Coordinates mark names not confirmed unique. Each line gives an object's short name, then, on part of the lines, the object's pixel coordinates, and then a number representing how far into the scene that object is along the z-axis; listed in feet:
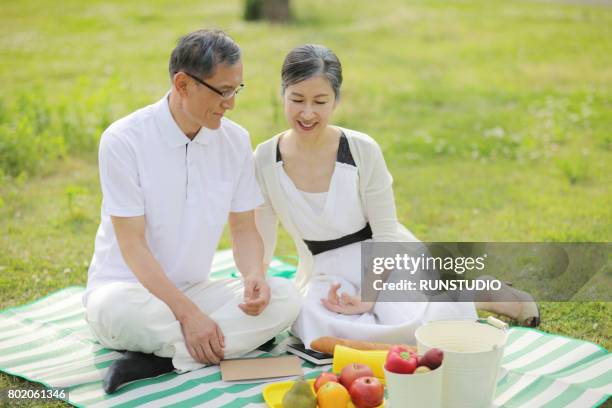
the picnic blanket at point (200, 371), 12.44
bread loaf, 13.64
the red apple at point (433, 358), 10.83
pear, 11.50
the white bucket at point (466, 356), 11.16
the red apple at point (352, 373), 11.78
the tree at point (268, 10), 52.65
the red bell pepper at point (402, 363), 10.76
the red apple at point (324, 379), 11.88
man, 13.14
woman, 14.21
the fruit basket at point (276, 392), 12.19
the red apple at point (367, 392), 11.39
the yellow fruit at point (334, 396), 11.46
